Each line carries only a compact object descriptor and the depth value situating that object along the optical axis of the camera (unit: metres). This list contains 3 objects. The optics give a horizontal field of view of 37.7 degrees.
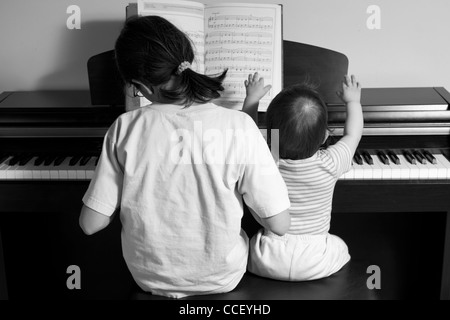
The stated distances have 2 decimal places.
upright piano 2.15
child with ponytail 1.54
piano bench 1.76
